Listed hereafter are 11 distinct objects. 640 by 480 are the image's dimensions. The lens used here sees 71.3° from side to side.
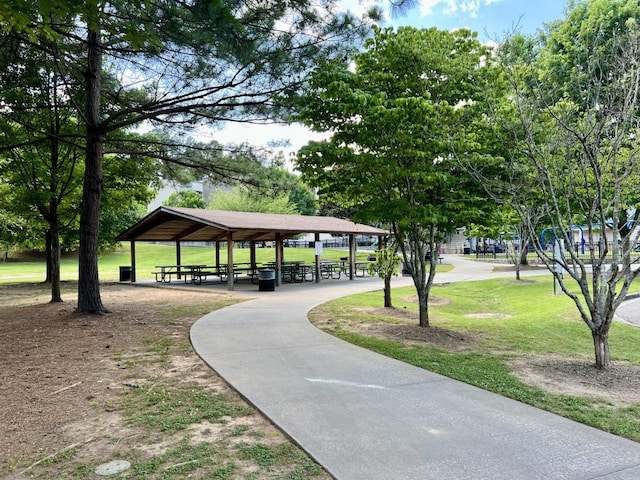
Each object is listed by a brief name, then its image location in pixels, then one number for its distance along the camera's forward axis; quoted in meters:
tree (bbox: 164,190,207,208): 52.22
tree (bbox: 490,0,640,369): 5.34
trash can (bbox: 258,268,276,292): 15.31
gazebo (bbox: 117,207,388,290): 16.52
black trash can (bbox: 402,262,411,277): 23.33
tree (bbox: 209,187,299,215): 43.09
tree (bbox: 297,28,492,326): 6.86
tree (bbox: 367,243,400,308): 9.60
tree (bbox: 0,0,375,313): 5.11
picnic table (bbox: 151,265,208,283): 18.72
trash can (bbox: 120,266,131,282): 20.98
